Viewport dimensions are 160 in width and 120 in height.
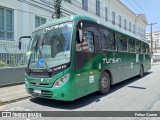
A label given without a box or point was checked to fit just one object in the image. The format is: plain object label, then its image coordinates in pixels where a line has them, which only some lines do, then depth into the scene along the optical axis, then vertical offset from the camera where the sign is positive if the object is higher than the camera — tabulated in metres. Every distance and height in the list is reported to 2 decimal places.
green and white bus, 3.88 -0.08
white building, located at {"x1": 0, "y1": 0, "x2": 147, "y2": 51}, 8.54 +3.45
